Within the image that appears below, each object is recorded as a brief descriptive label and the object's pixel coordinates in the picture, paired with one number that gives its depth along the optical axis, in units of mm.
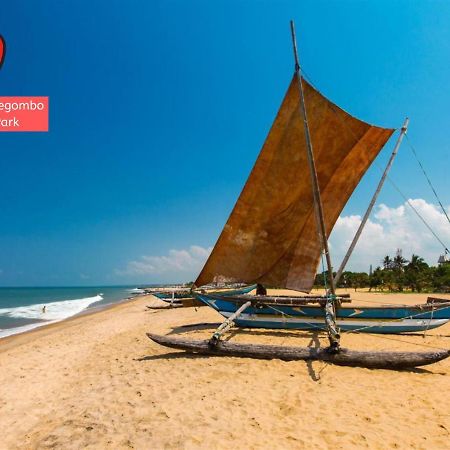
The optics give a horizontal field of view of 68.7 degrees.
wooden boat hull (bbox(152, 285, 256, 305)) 30309
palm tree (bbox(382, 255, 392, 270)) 86062
